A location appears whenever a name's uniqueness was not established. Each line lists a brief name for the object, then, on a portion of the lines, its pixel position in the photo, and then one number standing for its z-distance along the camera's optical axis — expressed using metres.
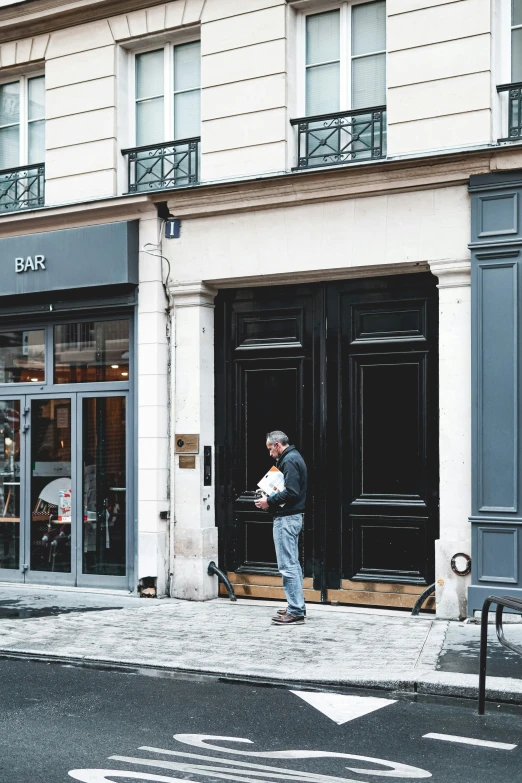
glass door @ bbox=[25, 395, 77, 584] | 12.12
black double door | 10.19
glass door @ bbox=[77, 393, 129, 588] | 11.71
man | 9.56
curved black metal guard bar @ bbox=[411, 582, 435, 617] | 9.88
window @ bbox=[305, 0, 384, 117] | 10.47
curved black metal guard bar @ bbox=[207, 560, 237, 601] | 10.91
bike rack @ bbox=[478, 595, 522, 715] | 6.29
